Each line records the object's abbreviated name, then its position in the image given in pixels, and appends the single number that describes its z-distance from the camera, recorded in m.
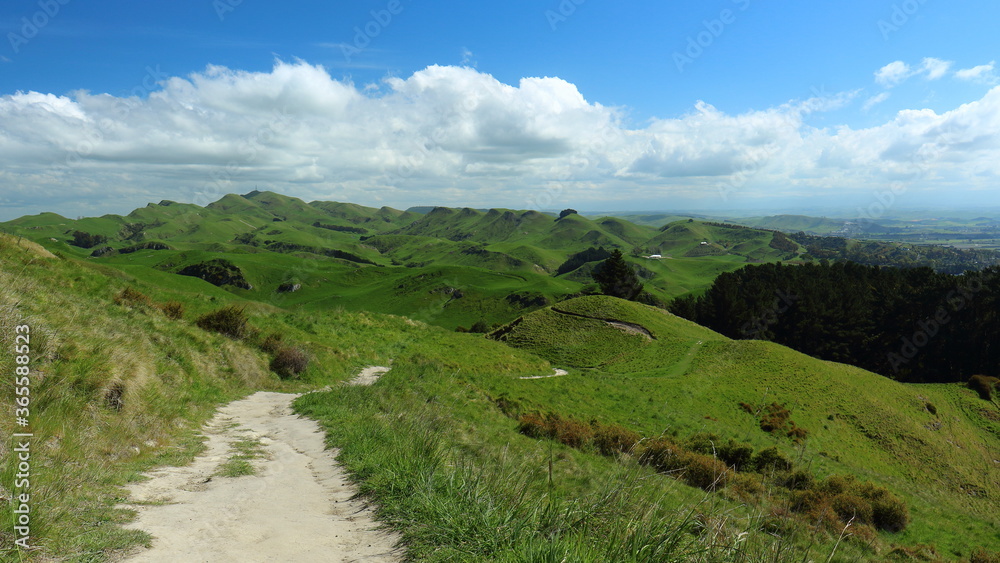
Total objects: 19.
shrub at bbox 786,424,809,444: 33.78
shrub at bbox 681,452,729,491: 18.86
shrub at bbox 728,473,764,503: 17.20
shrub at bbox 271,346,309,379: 23.19
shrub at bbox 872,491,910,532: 21.98
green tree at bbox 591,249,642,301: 96.19
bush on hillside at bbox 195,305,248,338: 23.19
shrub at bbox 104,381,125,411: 10.63
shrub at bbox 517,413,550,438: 20.59
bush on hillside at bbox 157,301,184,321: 22.00
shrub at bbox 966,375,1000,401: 54.03
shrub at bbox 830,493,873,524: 20.16
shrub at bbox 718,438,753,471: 24.58
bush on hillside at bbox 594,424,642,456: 20.87
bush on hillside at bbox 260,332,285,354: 24.20
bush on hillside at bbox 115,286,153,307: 20.34
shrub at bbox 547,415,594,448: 20.55
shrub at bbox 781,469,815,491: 21.62
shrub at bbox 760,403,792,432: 35.13
